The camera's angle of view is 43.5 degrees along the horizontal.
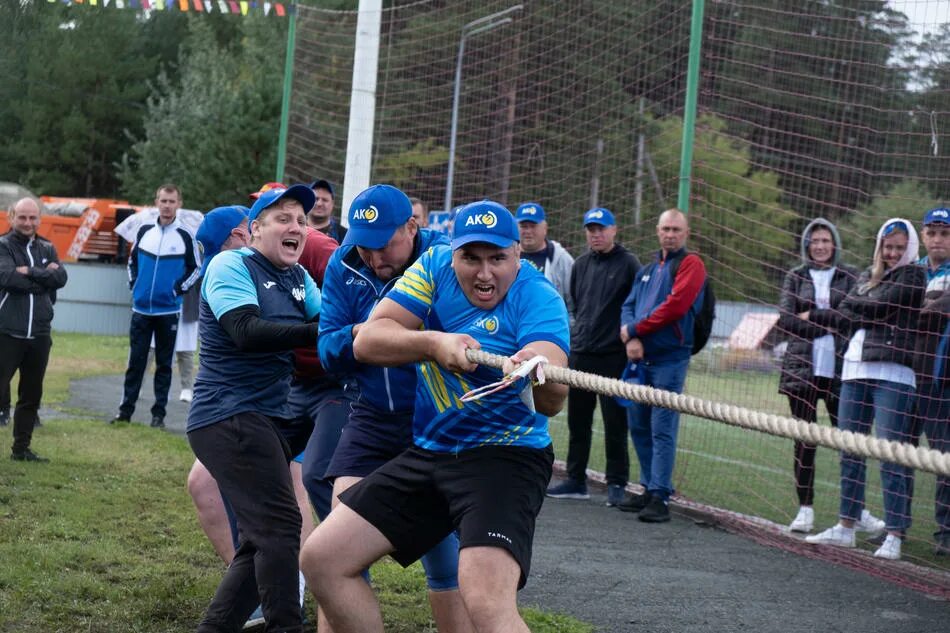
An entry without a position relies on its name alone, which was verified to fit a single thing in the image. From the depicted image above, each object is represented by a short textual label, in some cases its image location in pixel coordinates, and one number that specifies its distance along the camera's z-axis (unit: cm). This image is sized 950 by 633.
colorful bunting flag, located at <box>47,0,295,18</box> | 1200
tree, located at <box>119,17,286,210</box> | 3544
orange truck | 2923
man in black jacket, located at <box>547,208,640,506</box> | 921
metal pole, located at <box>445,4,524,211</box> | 1423
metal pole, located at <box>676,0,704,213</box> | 914
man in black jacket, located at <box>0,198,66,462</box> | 894
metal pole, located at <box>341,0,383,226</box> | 1083
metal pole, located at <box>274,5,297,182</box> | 1384
